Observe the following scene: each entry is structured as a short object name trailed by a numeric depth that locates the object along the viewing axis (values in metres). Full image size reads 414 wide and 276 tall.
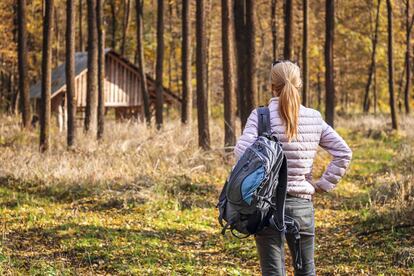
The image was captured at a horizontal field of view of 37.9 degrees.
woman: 4.21
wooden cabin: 29.22
